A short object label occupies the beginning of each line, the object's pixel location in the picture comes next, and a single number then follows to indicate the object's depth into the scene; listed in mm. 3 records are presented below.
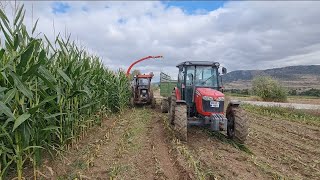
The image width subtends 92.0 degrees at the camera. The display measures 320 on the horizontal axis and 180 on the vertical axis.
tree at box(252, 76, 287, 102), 16759
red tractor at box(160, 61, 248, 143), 3954
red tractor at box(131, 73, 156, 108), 9050
